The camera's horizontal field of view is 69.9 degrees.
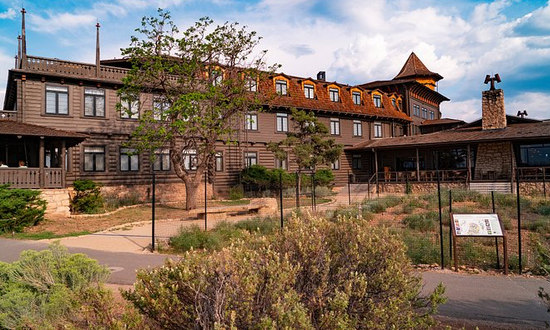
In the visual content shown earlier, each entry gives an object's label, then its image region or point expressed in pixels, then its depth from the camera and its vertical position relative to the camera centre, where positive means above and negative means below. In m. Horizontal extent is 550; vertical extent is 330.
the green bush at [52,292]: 4.38 -1.44
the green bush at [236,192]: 28.08 -1.20
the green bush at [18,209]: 14.77 -1.16
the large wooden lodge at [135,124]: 22.36 +3.29
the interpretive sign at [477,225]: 7.95 -1.10
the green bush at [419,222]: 13.32 -1.75
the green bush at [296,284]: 3.01 -0.93
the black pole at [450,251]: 8.20 -1.81
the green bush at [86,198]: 21.36 -1.08
